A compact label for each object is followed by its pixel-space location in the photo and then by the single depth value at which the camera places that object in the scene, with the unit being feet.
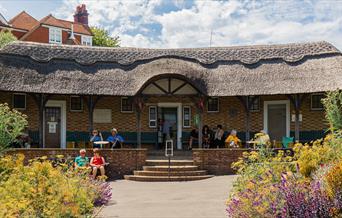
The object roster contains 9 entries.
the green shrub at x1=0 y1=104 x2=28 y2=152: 39.04
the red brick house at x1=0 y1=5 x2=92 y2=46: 138.62
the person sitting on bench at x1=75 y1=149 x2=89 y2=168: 45.58
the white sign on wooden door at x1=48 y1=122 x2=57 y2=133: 69.00
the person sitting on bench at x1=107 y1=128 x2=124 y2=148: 58.98
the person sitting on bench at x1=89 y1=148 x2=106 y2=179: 47.65
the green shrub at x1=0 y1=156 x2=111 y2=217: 21.00
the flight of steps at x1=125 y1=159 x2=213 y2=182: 49.21
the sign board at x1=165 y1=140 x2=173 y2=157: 57.55
